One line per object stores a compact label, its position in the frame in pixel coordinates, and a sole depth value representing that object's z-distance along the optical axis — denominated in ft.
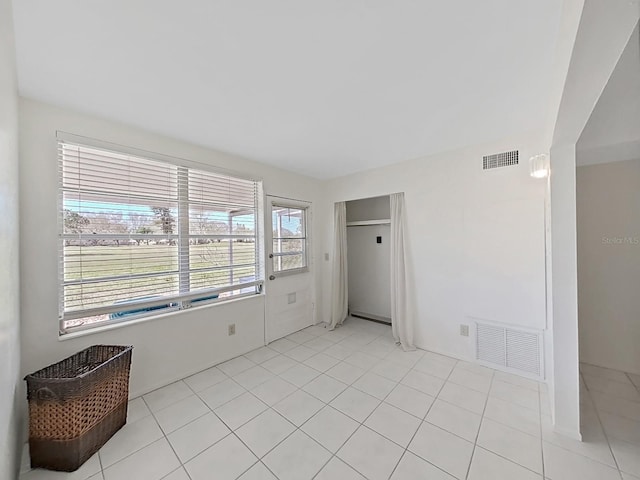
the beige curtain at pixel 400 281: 10.13
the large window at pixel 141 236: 6.31
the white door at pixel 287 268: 10.91
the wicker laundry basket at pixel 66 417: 4.78
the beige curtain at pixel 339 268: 12.59
